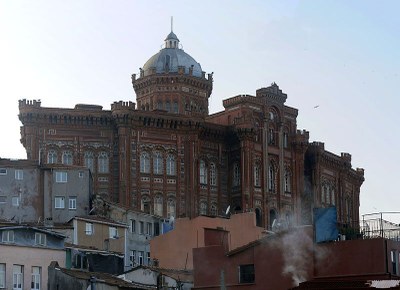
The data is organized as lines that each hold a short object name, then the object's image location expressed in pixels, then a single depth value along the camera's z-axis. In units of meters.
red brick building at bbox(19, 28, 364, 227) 89.88
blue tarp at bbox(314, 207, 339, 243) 42.47
